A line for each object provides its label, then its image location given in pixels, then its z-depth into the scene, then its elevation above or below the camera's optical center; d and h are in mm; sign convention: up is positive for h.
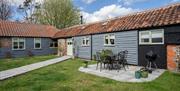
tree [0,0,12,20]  20209 +7087
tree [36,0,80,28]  20290 +6426
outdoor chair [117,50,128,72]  6371 -906
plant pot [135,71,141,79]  4843 -1398
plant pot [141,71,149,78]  4906 -1372
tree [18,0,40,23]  21684 +7753
